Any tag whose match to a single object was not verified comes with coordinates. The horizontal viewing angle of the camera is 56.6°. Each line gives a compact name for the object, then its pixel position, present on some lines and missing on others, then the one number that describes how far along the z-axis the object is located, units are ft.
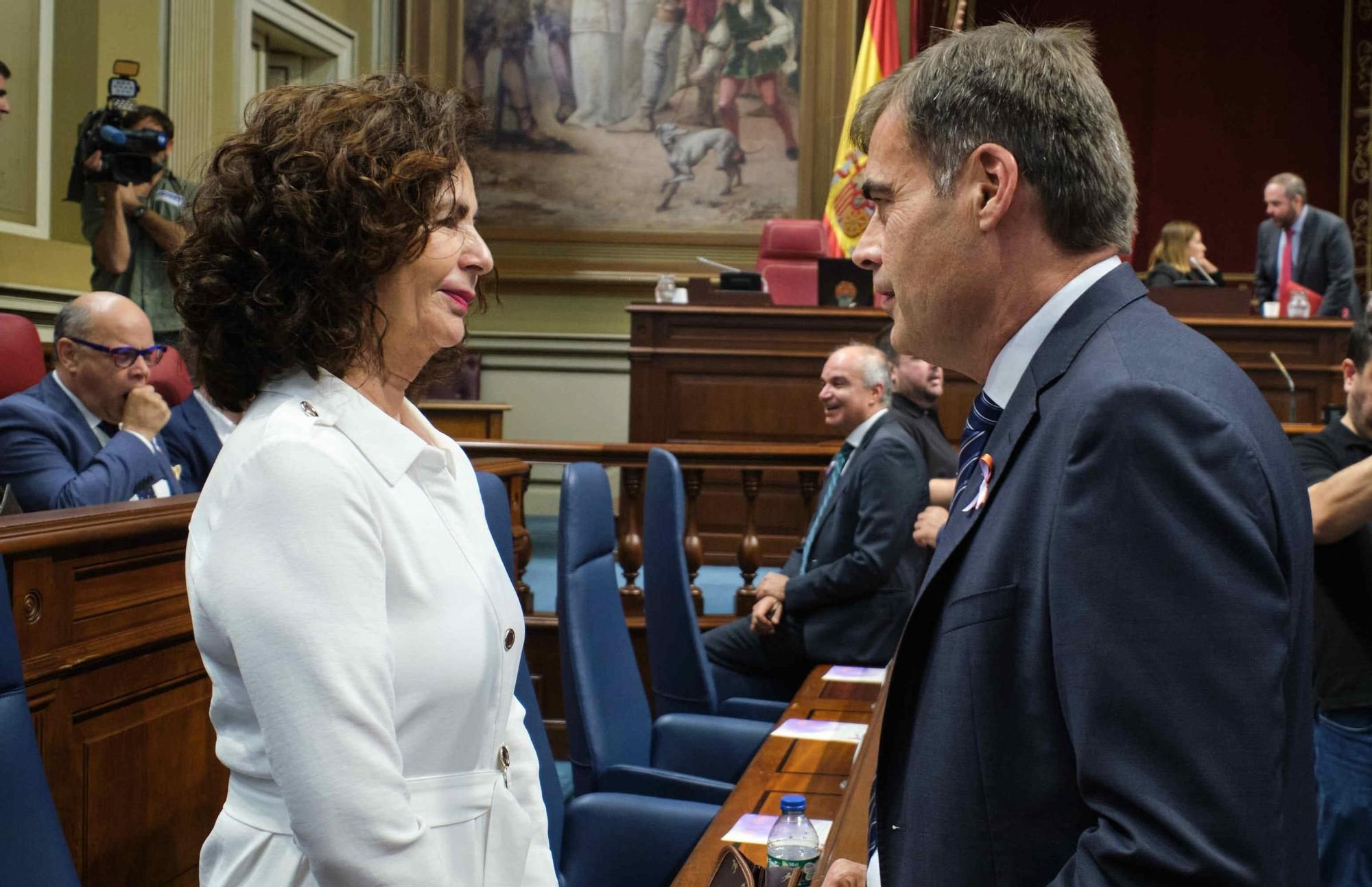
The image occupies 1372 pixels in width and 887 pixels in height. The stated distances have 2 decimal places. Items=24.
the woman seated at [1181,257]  27.61
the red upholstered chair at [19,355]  13.65
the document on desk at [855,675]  10.71
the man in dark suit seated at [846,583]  12.09
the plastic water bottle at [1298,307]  23.61
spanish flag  26.76
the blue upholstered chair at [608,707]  7.86
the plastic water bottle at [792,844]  5.12
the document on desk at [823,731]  8.20
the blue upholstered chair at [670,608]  10.12
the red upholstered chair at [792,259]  25.84
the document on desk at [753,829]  6.07
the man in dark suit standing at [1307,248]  27.58
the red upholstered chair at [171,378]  14.73
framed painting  30.60
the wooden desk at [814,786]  5.51
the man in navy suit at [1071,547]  2.64
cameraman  15.98
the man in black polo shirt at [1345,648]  7.49
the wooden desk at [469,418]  23.27
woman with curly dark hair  3.51
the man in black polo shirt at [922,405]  14.08
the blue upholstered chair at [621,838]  7.06
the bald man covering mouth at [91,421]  9.69
